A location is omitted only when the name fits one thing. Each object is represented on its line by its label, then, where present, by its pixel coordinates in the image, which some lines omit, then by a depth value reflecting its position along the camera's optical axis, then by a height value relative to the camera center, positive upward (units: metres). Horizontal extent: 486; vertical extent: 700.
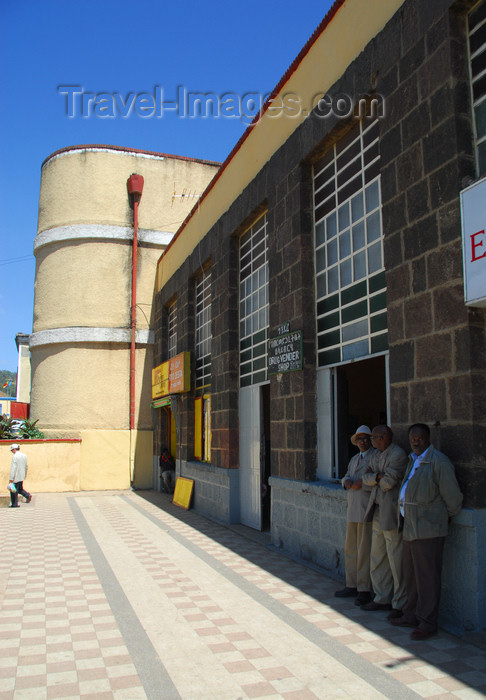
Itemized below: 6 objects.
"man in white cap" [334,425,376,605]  5.88 -1.08
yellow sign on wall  14.12 +1.25
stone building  5.21 +1.84
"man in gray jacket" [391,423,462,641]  4.80 -0.82
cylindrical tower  18.09 +3.82
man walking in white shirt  13.90 -1.10
